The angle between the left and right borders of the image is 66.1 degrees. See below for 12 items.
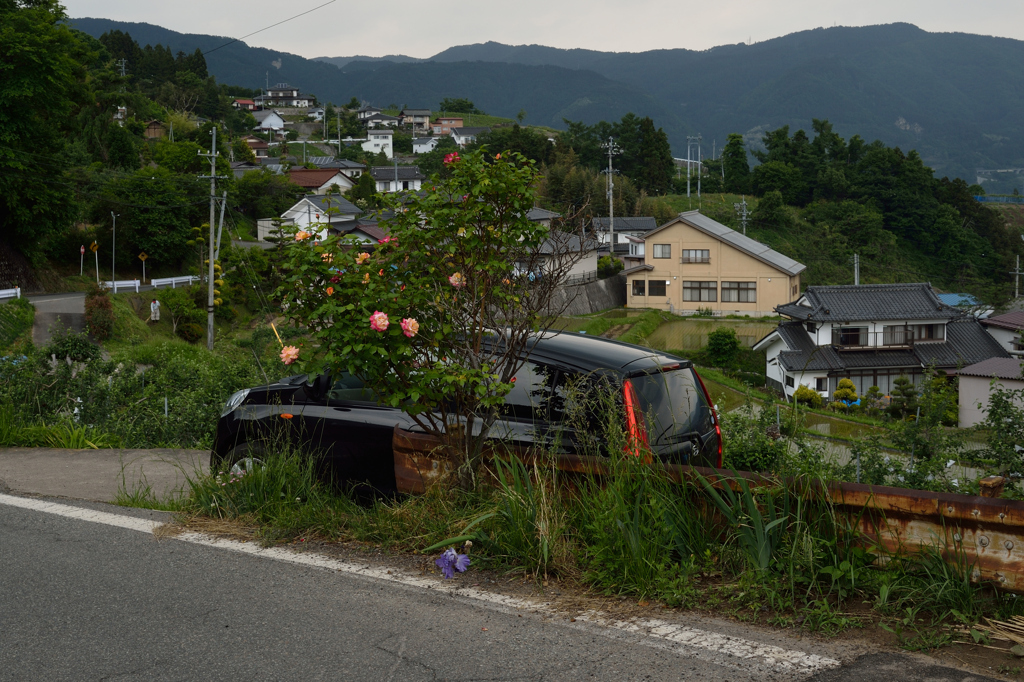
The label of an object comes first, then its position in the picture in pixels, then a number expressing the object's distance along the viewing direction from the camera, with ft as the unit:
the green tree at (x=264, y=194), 195.93
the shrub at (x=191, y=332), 112.47
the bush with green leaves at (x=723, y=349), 122.62
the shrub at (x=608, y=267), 182.70
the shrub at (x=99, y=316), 96.63
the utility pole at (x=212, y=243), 103.55
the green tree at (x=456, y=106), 530.68
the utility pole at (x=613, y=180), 203.18
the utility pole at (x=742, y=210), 213.25
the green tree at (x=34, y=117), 108.37
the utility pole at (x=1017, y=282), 185.61
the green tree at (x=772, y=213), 228.63
